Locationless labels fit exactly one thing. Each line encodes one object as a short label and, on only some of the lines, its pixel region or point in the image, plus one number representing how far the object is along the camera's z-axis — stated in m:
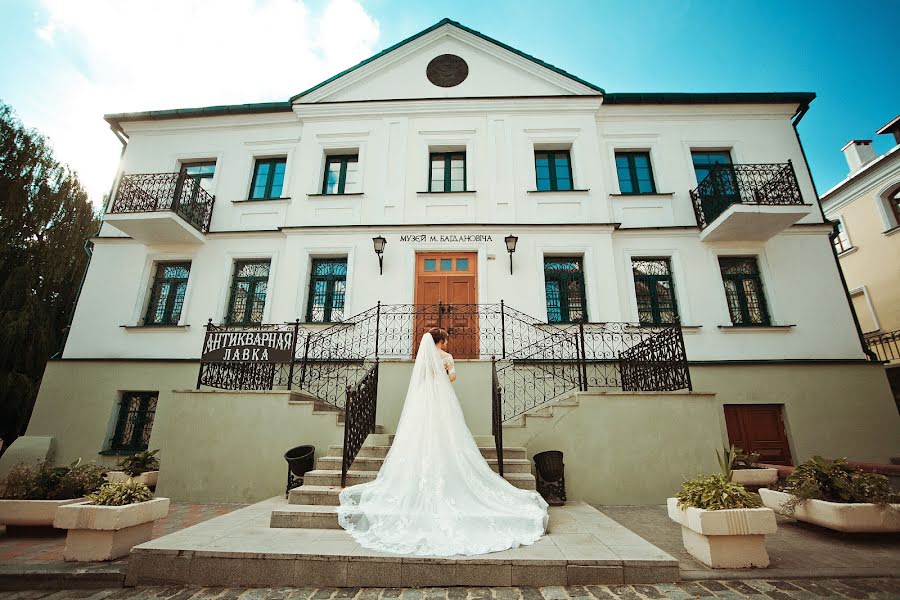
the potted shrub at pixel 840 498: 4.40
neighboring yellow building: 13.95
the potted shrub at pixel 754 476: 6.58
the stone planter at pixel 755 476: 6.58
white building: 8.97
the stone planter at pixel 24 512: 4.85
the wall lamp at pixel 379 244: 9.94
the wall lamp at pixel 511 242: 9.86
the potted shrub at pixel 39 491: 4.86
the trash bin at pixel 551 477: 5.98
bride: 3.96
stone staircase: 4.63
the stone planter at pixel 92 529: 4.06
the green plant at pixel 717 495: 3.96
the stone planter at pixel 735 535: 3.79
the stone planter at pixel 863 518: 4.39
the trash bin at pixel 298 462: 6.39
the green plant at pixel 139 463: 7.65
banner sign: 8.01
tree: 11.22
